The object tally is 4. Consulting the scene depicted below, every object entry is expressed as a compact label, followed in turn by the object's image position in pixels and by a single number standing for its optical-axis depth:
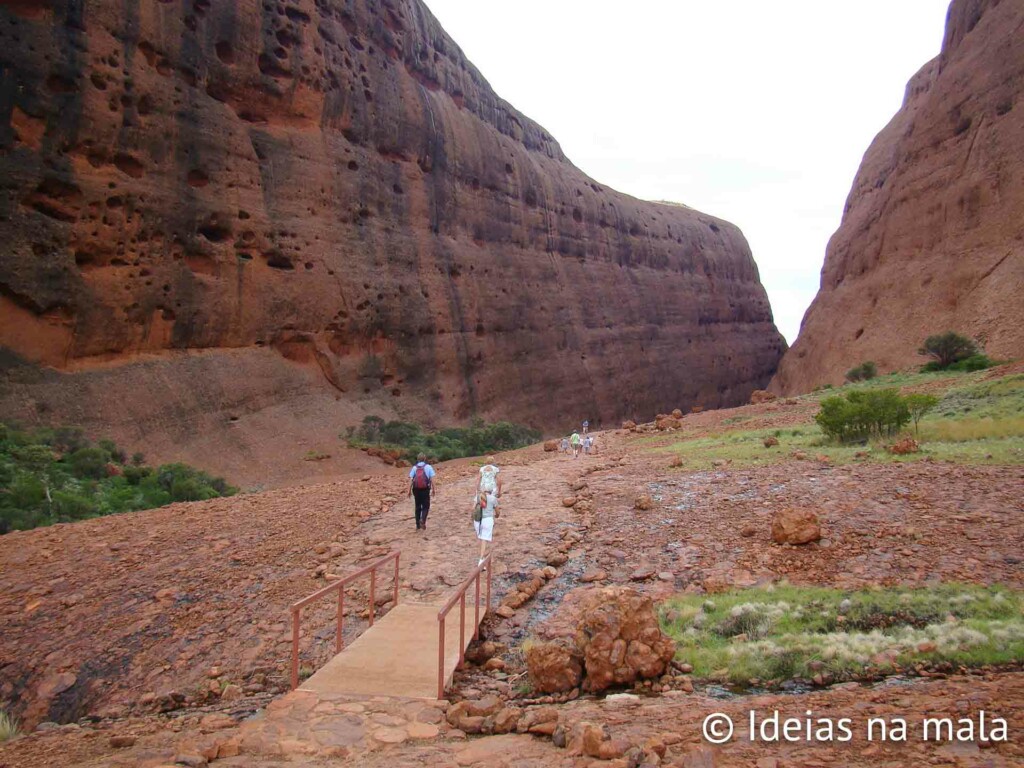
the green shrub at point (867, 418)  16.30
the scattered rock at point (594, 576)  9.03
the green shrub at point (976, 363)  27.30
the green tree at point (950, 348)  29.28
